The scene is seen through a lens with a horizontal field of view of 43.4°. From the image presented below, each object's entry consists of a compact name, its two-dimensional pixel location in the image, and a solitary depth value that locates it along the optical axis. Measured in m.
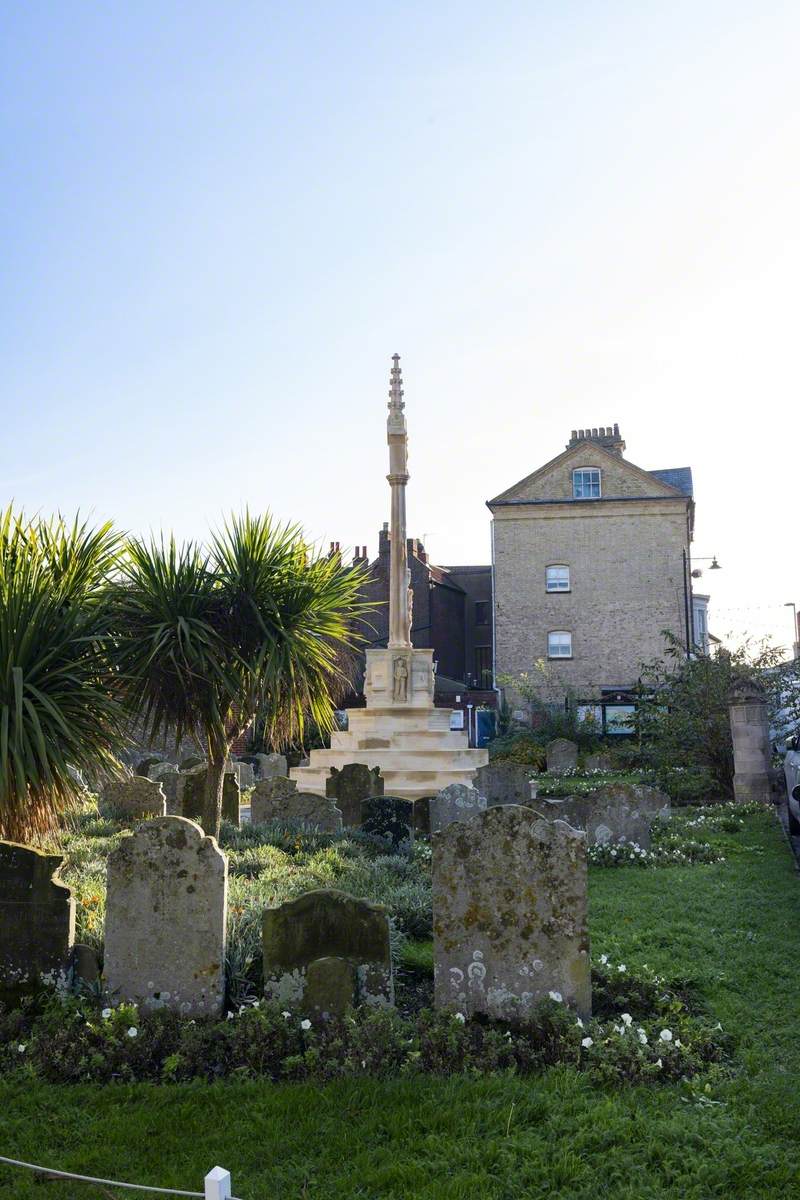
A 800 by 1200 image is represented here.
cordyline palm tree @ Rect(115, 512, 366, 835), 10.58
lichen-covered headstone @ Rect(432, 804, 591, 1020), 5.94
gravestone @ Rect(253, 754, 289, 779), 24.12
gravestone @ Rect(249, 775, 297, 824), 13.67
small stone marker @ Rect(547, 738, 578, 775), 25.31
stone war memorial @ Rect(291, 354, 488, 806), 20.39
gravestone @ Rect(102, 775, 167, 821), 13.99
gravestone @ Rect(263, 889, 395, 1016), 5.87
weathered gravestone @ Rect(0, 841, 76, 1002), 6.29
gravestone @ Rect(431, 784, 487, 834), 12.95
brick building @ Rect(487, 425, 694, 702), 36.88
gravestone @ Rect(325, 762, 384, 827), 14.80
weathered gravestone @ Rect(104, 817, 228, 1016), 6.22
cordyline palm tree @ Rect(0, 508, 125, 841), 7.79
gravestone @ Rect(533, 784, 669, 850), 12.11
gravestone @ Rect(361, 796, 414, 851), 12.62
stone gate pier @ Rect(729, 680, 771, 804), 17.00
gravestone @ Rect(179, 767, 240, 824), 13.22
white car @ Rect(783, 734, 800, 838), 12.29
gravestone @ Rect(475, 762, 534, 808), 14.83
